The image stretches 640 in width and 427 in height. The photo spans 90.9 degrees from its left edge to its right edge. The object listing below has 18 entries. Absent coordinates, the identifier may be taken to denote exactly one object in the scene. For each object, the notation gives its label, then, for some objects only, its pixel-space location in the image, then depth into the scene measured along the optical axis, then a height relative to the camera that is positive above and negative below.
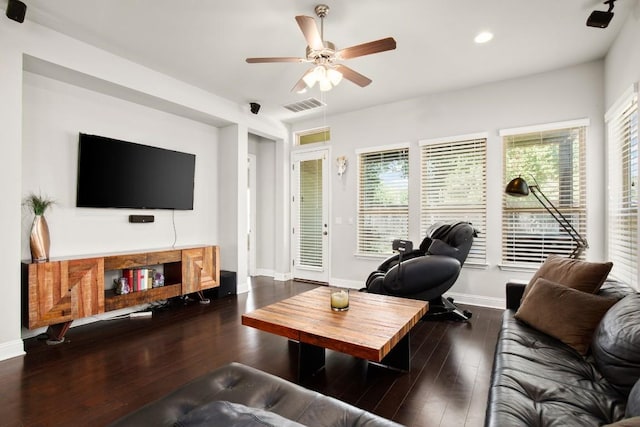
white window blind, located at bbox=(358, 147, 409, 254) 4.67 +0.26
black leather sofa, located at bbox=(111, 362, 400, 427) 0.97 -0.75
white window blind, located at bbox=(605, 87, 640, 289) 2.62 +0.26
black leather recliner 3.24 -0.59
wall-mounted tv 3.41 +0.50
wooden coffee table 1.85 -0.73
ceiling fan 2.28 +1.29
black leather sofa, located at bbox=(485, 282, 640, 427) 1.20 -0.76
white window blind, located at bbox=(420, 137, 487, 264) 4.08 +0.42
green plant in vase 2.85 -0.13
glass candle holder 2.43 -0.66
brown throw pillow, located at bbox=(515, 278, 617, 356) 1.76 -0.58
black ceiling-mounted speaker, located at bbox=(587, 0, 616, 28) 2.43 +1.55
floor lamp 3.24 +0.11
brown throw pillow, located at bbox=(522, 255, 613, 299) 2.00 -0.40
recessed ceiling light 2.91 +1.69
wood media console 2.72 -0.69
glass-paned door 5.43 +0.00
